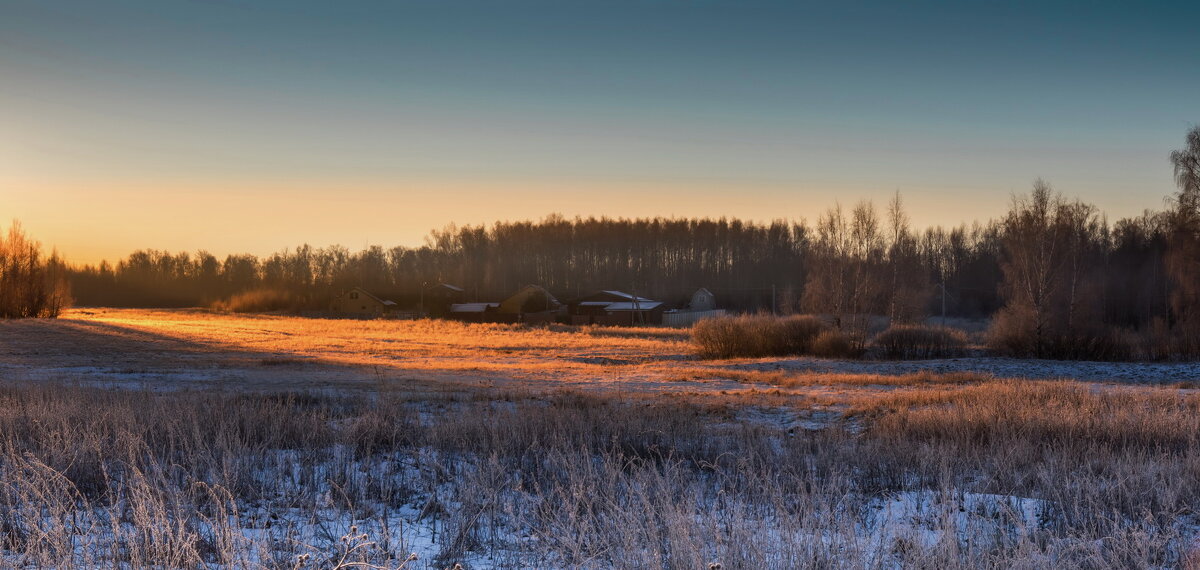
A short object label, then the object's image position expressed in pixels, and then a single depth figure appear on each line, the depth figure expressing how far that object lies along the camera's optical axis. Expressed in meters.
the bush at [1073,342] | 32.94
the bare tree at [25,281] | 61.19
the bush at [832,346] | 34.47
